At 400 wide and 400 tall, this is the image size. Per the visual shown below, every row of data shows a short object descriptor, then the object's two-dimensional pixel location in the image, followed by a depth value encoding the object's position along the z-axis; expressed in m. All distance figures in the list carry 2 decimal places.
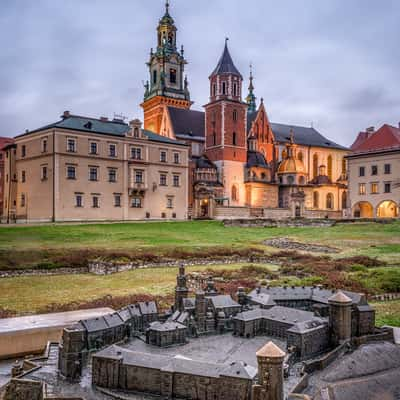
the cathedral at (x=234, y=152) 76.56
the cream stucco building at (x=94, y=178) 57.66
